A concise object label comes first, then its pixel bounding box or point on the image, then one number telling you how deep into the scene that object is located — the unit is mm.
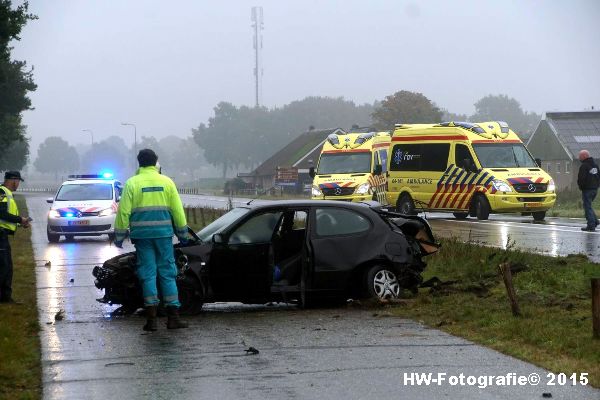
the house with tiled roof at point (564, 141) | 96250
